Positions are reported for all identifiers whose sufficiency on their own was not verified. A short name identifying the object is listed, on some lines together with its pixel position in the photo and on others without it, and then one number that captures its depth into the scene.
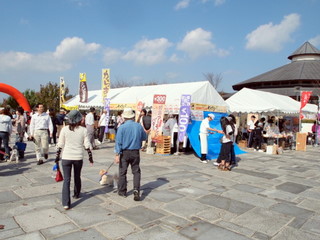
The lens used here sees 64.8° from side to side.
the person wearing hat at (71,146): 3.92
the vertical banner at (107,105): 12.64
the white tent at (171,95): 11.21
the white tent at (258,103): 13.17
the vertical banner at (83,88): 16.73
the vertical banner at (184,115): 9.51
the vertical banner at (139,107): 11.66
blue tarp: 9.45
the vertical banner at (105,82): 14.97
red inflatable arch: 17.27
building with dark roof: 31.31
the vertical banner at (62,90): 18.30
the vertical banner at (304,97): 14.32
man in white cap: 8.32
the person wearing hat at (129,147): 4.39
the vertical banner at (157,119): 9.88
